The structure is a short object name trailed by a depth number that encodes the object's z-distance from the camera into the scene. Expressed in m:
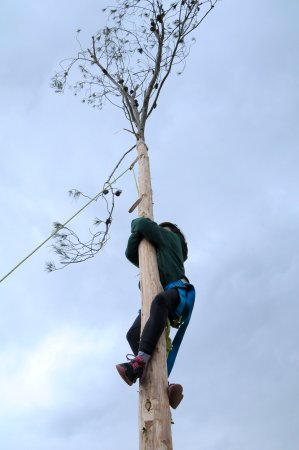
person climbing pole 2.65
